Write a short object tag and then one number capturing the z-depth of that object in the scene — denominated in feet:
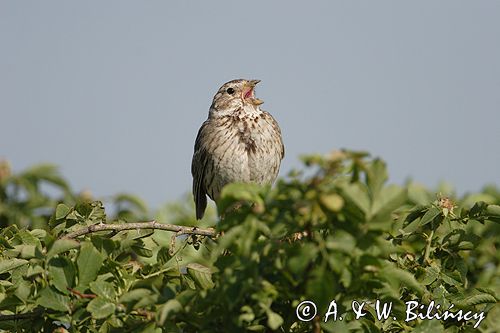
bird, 44.16
